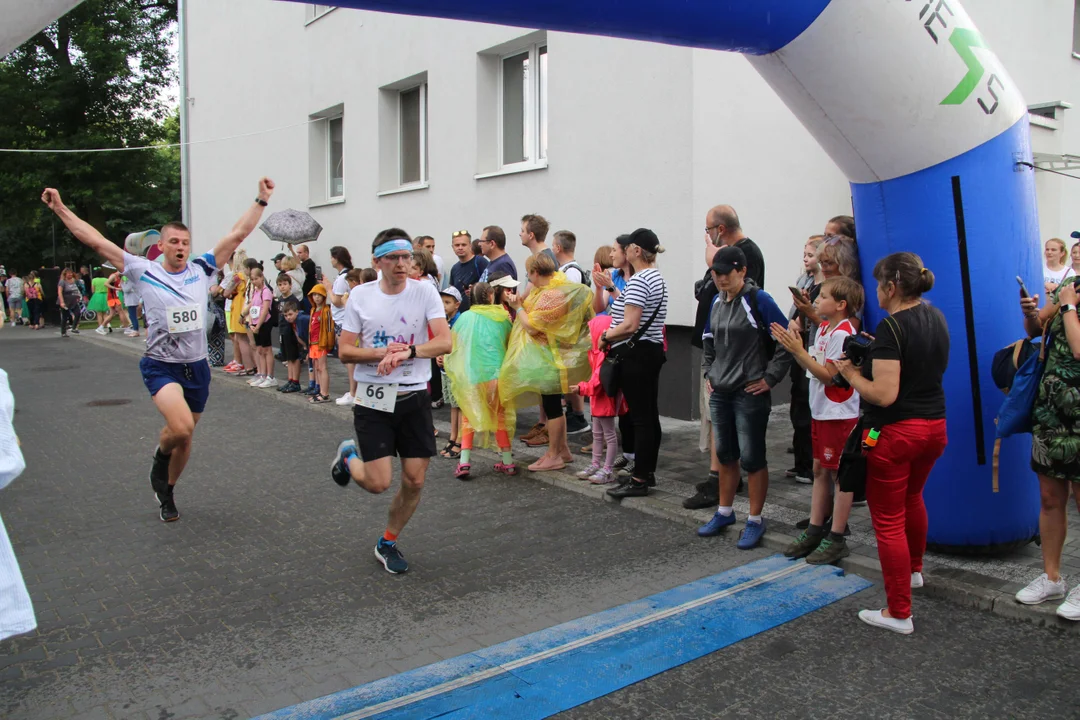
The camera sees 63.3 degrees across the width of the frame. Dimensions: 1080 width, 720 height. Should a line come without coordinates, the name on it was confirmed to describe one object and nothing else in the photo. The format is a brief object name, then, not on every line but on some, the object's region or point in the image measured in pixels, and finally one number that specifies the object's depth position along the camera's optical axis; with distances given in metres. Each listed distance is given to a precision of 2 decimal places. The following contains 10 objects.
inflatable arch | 4.39
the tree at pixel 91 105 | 32.72
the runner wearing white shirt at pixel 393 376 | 5.02
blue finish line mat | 3.57
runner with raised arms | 6.04
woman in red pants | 4.05
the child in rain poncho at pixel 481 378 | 7.33
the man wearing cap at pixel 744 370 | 5.33
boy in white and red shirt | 4.98
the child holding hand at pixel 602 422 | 7.01
